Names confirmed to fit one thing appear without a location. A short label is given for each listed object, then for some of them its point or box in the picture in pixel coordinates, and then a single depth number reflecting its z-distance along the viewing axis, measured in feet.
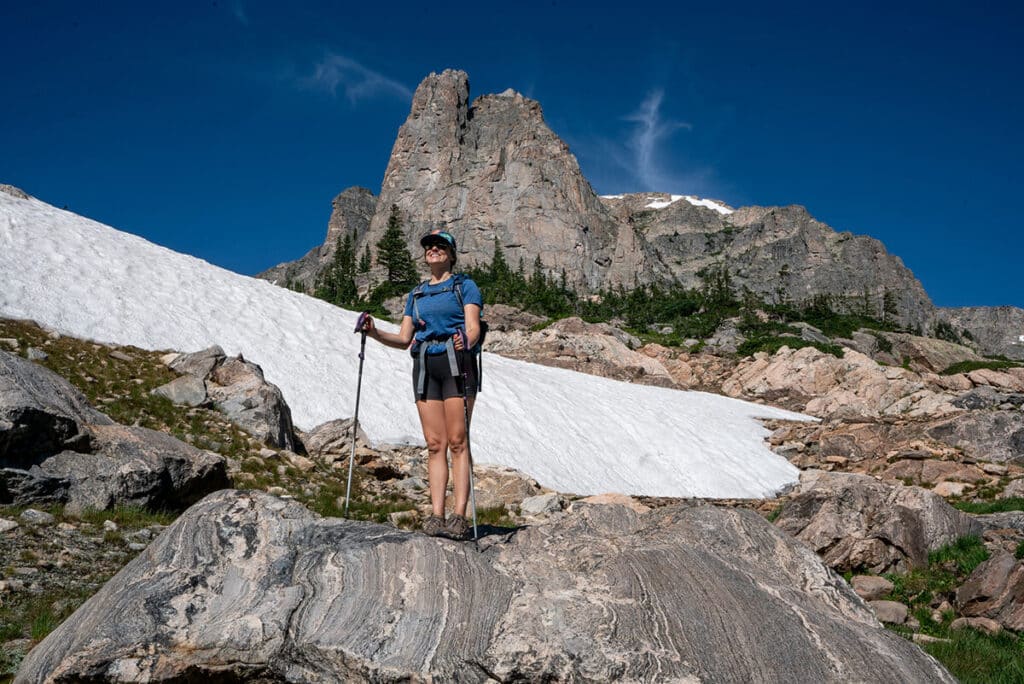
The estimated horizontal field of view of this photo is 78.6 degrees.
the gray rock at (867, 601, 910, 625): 26.55
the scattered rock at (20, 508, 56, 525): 24.85
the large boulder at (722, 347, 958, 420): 115.85
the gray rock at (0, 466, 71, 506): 25.95
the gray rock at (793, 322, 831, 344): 195.83
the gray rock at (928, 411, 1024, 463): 77.10
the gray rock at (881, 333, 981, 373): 191.11
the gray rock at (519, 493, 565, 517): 45.85
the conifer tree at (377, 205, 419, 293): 302.45
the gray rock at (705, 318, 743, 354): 177.60
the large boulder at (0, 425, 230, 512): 26.84
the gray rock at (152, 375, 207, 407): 47.93
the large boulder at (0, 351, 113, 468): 26.48
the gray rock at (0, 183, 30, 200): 81.42
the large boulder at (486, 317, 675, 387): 133.49
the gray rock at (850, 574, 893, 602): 29.96
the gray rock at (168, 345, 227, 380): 53.67
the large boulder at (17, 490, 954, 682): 12.66
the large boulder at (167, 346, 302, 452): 47.70
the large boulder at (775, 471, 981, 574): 34.32
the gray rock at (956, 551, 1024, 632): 24.52
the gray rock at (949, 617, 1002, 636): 23.97
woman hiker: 20.54
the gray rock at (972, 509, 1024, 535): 38.44
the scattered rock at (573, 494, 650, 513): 47.75
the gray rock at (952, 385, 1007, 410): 104.47
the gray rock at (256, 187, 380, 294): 618.81
